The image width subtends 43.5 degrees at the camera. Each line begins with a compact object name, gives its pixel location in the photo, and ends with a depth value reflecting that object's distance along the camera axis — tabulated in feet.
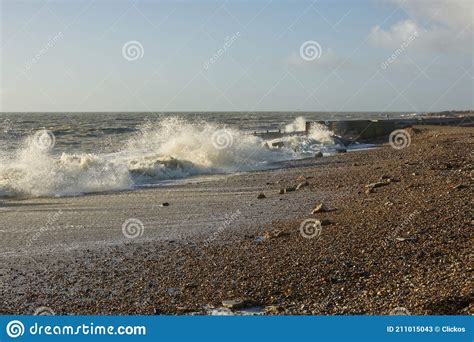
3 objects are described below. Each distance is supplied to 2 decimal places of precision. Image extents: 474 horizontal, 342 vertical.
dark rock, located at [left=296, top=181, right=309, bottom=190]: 47.18
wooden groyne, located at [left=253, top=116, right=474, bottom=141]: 116.78
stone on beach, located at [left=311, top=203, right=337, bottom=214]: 35.29
